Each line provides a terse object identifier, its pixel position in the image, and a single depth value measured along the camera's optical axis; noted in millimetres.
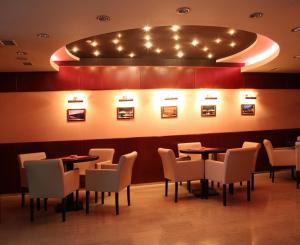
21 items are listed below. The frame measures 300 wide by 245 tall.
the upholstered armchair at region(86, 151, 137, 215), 5160
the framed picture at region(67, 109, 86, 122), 7398
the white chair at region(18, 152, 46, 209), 5754
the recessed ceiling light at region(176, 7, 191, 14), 3641
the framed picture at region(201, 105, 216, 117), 8094
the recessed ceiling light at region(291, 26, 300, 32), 4527
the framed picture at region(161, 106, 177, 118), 7809
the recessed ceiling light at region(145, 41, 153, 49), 6509
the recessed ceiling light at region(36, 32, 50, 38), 4378
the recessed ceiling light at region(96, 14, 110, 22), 3819
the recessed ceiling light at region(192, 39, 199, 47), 6409
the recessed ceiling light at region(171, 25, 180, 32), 5520
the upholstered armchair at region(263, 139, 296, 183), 7242
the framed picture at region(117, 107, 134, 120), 7605
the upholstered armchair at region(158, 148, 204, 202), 5820
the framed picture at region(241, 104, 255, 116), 8461
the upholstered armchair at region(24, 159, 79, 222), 4754
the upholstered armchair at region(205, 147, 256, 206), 5457
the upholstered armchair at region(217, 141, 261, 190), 6664
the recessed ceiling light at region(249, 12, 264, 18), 3877
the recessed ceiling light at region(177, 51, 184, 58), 7375
